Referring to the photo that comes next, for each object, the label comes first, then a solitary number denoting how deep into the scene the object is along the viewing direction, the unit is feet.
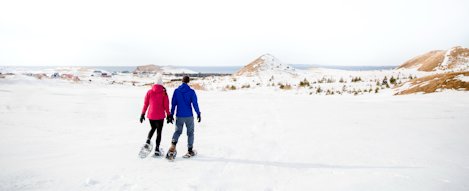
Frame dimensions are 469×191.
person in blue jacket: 19.88
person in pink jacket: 19.77
